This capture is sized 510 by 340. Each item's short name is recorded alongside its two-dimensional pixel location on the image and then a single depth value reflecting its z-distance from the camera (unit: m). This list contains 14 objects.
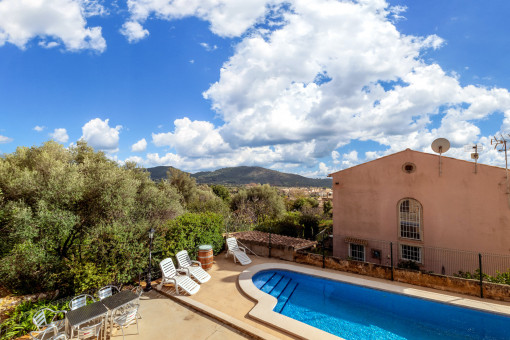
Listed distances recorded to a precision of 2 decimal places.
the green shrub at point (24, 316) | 5.87
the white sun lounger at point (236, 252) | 11.68
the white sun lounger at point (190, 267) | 9.20
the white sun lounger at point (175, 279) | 8.34
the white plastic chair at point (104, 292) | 6.65
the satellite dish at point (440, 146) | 13.52
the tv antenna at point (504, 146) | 12.18
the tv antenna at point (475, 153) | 12.77
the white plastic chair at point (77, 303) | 6.17
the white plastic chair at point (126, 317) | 5.81
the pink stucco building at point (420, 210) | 12.50
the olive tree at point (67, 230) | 7.65
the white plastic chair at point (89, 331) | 5.37
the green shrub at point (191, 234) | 9.92
